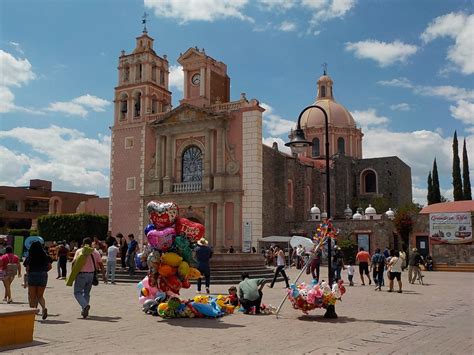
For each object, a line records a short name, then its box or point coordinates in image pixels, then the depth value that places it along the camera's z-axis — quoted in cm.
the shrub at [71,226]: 4069
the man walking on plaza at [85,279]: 966
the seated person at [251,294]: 1068
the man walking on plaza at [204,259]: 1394
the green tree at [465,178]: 4288
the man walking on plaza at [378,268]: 1683
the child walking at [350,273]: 1856
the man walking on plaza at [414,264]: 1855
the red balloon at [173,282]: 1012
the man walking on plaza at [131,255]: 1890
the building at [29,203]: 5438
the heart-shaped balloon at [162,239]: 1009
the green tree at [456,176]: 4294
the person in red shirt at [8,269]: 1174
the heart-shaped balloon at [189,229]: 1041
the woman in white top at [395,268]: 1583
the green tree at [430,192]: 4775
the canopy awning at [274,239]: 3079
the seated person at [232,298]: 1127
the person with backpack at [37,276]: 950
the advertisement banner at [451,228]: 2902
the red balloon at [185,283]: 1018
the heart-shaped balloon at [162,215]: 1031
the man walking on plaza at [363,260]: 1888
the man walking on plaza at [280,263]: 1609
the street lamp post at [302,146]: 1071
